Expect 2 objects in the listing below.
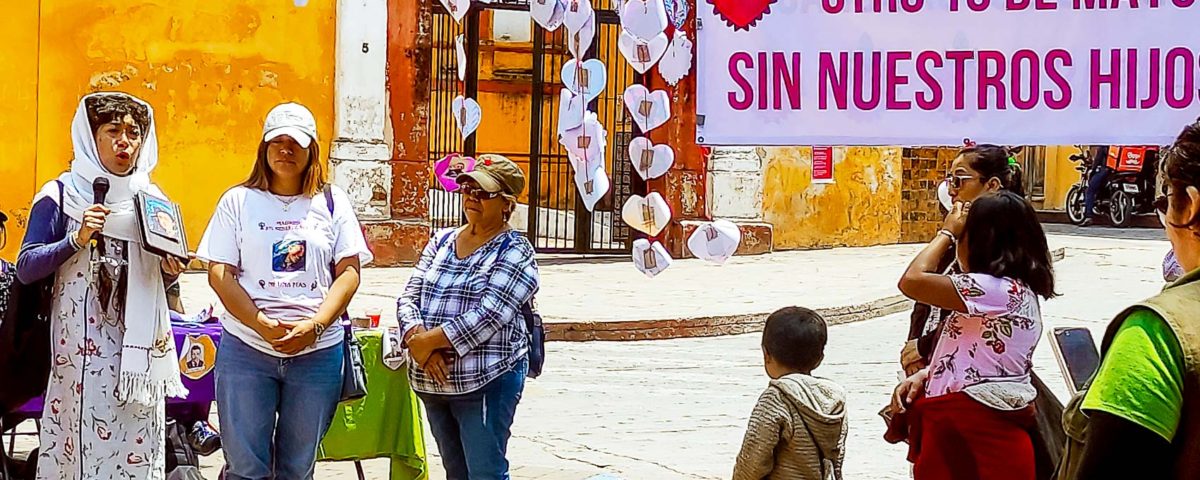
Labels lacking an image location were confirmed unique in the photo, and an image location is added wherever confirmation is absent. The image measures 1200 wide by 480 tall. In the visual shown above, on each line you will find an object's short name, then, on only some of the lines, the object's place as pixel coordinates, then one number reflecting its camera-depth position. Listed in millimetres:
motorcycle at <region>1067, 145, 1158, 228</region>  25062
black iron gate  16750
